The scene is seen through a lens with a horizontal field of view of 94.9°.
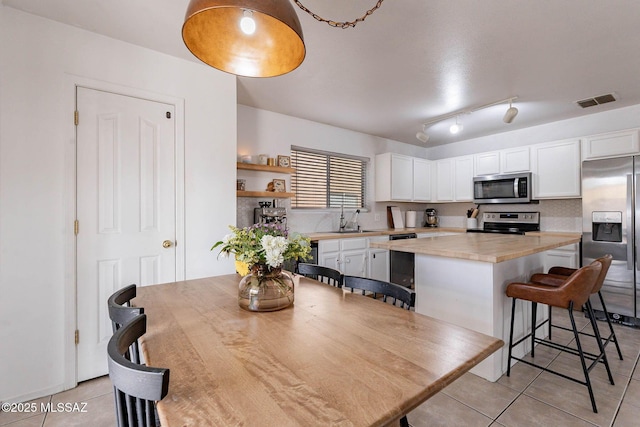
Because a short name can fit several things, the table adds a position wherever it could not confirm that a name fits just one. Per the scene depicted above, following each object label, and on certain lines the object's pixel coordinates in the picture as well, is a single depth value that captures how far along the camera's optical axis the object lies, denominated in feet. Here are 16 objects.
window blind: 14.03
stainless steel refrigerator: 10.49
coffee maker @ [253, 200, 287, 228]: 11.35
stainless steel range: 14.79
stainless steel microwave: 13.98
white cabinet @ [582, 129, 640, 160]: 11.14
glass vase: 4.17
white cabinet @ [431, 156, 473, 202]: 16.44
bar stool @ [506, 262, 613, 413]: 6.27
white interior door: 7.11
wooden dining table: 2.11
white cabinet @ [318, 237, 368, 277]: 12.26
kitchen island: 7.11
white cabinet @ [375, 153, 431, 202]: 16.03
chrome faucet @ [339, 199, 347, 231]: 14.94
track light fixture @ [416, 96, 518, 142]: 10.47
